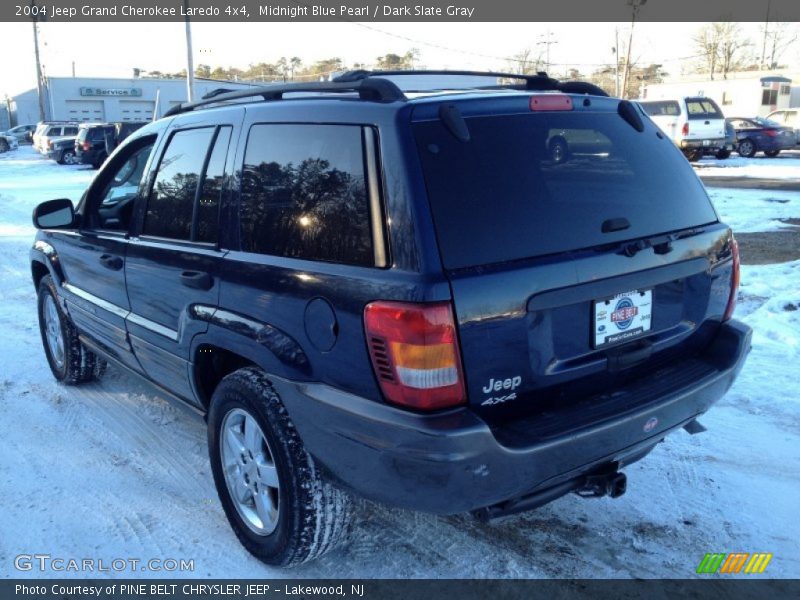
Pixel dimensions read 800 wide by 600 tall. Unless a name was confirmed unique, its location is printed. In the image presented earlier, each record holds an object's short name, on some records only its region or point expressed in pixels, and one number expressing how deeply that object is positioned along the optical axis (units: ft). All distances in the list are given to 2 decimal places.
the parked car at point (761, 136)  81.76
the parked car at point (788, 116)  100.53
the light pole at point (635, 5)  155.12
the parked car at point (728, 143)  74.54
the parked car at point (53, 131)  115.24
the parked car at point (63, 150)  104.37
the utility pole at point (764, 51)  230.97
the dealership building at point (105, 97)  200.54
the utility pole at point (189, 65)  73.85
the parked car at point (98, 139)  91.30
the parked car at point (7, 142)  139.03
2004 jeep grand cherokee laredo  7.89
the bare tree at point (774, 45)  248.52
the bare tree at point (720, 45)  228.22
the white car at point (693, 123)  72.38
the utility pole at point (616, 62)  162.01
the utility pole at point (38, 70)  162.83
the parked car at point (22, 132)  171.30
